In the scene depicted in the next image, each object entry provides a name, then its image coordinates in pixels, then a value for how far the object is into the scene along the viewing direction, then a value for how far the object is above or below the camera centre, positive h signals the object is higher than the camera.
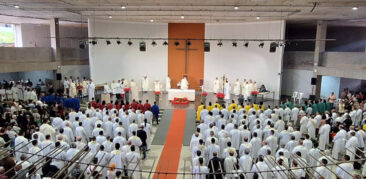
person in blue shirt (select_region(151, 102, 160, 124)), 13.96 -2.00
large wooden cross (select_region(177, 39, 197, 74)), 22.45 +1.19
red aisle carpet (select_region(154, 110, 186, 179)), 9.53 -3.04
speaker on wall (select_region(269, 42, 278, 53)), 17.53 +1.77
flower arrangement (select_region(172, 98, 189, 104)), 17.89 -1.88
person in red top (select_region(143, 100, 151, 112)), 13.83 -1.74
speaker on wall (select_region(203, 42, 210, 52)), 18.72 +1.83
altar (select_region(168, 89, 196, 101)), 18.20 -1.45
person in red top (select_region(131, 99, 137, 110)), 13.64 -1.67
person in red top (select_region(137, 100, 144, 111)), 13.63 -1.76
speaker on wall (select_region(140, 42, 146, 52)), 18.75 +1.77
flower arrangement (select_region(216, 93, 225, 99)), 18.02 -1.48
